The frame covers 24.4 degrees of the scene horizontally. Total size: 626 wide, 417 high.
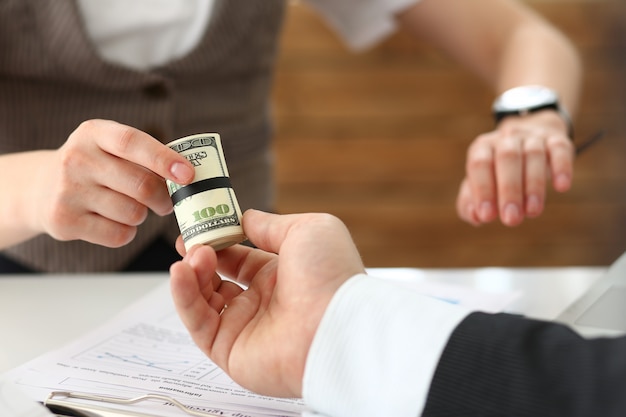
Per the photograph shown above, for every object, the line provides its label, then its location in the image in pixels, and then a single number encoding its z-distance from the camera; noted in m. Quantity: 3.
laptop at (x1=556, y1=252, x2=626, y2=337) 0.92
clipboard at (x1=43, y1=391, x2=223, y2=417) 0.84
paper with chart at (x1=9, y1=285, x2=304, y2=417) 0.85
